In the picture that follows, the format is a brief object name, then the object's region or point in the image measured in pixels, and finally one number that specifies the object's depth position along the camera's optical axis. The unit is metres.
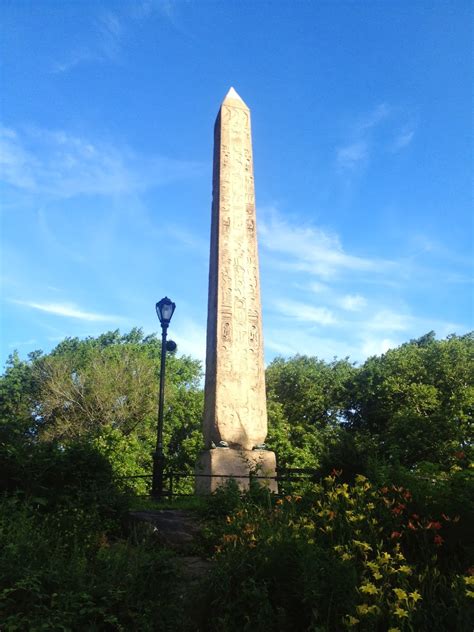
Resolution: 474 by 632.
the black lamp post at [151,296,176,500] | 11.30
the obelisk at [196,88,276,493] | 10.95
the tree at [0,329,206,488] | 28.11
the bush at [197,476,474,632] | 4.02
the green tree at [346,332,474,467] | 25.94
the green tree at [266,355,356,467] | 29.88
